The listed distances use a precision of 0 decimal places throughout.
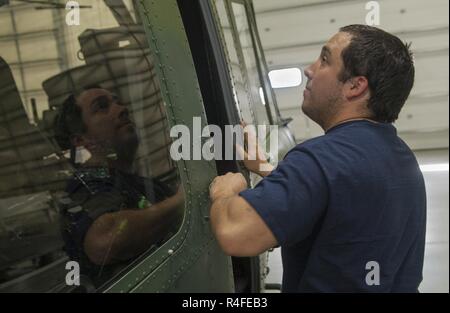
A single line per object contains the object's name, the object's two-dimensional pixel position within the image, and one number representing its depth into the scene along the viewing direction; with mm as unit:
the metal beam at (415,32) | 5500
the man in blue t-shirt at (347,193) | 1026
